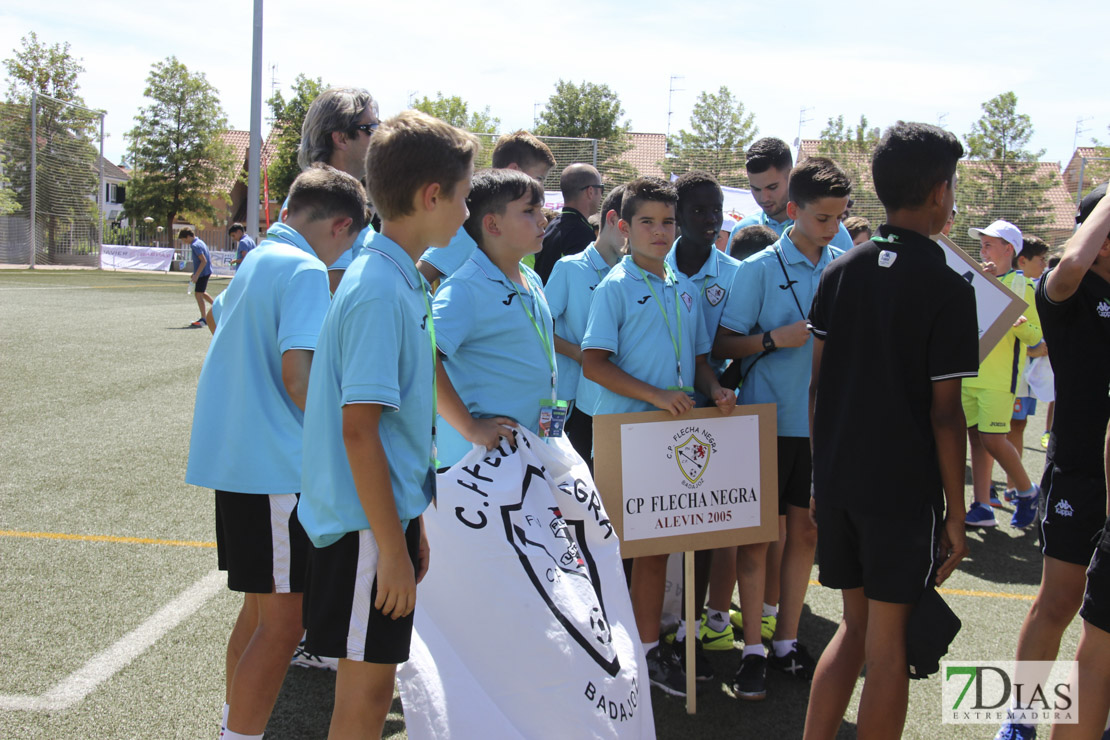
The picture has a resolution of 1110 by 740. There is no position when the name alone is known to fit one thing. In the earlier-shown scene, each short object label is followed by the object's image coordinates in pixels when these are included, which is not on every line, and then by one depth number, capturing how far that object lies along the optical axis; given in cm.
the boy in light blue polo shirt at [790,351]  349
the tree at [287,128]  4125
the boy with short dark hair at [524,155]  426
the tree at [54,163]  3681
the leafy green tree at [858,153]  2270
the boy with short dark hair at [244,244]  1345
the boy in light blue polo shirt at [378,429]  188
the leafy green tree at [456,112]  4919
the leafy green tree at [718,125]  3815
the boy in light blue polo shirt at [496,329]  273
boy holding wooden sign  330
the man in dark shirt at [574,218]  472
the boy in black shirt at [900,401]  232
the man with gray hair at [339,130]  324
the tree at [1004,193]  2367
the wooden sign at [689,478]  318
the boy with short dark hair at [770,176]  461
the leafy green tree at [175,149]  4844
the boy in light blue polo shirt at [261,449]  243
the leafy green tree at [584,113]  4609
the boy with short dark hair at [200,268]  1658
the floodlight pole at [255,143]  1466
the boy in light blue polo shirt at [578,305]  394
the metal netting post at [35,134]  3508
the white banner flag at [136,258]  4062
